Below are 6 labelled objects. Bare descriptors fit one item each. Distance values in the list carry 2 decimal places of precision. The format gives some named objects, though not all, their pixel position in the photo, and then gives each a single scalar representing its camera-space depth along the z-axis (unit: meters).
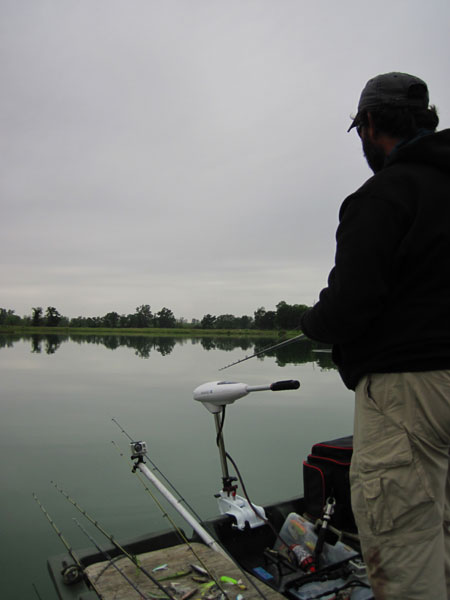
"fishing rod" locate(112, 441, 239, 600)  1.88
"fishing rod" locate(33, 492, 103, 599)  1.98
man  1.23
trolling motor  2.43
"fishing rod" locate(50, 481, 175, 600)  1.89
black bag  2.52
